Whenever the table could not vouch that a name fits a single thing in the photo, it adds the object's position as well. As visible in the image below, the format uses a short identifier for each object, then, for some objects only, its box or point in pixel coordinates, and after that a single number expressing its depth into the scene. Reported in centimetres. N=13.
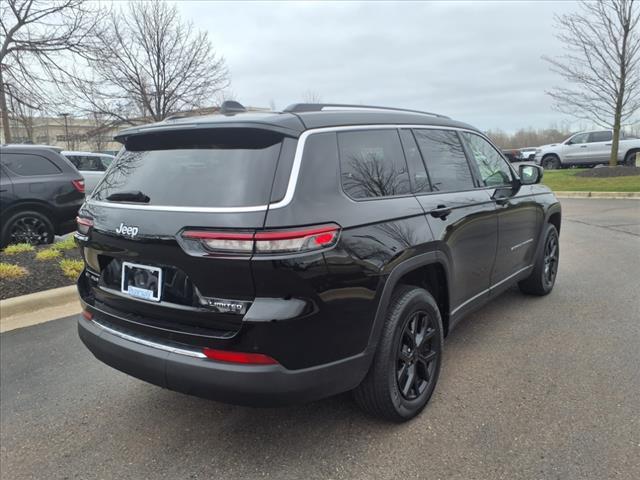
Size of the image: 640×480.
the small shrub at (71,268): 596
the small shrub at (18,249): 657
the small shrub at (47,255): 630
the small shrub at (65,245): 687
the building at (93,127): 2125
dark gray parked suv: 763
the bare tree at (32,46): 1412
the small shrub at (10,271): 565
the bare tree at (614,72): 1524
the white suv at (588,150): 2050
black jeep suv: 232
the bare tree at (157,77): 1888
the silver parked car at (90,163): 1286
